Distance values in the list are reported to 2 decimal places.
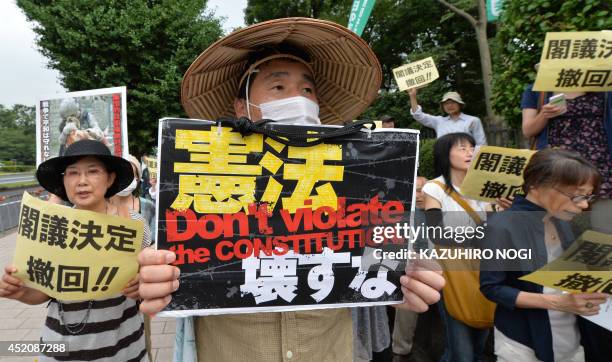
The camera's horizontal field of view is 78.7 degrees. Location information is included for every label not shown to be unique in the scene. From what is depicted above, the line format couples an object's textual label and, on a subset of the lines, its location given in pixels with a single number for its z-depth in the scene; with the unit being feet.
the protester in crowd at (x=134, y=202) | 9.36
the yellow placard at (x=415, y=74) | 15.71
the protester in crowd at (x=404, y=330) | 9.97
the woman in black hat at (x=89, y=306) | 5.74
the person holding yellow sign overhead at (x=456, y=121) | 15.20
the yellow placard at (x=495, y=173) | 6.97
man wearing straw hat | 3.94
